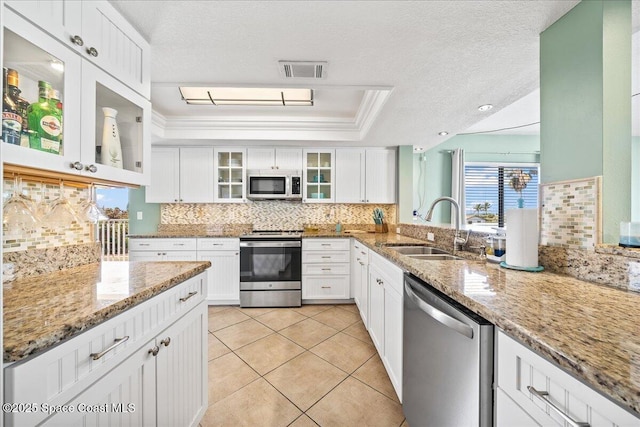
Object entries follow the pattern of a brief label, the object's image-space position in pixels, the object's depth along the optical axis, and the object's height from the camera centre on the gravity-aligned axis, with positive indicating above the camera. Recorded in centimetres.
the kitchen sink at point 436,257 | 192 -34
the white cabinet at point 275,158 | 355 +78
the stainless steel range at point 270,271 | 317 -76
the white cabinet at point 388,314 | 156 -74
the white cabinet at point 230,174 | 354 +55
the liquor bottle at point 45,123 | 88 +32
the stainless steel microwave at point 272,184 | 346 +40
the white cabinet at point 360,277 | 250 -72
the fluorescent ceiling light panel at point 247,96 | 251 +123
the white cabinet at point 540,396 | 50 -43
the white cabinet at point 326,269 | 323 -74
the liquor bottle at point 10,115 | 79 +31
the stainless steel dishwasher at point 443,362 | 82 -60
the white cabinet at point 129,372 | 60 -52
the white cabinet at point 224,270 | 320 -75
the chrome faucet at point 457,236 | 186 -17
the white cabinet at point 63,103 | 85 +45
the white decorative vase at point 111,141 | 119 +35
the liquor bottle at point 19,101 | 82 +38
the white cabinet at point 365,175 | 367 +57
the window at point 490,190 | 448 +44
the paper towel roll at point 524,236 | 125 -11
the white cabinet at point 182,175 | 350 +52
